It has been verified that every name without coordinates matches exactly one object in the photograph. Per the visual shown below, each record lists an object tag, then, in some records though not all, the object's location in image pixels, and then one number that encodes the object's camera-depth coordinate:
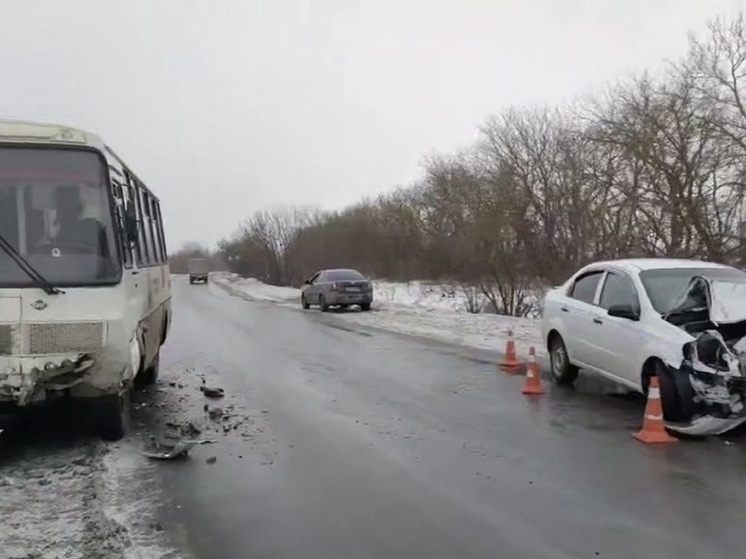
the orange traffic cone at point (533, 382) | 10.14
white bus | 6.68
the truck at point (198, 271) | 78.12
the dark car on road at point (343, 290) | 29.91
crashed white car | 7.43
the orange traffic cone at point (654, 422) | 7.28
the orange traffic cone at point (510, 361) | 12.46
